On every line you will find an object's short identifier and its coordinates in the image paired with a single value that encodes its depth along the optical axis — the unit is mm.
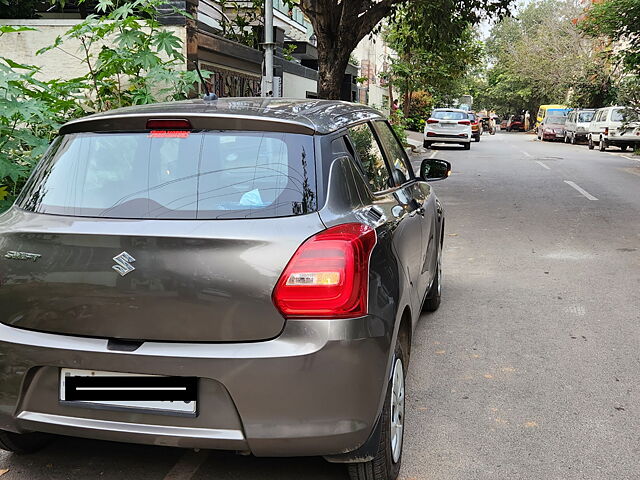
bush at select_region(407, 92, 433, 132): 46928
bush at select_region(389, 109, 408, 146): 25556
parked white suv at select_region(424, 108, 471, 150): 30516
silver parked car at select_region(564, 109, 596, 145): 40062
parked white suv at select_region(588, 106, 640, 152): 31562
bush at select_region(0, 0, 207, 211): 5957
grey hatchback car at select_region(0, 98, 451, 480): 2814
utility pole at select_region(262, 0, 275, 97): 13117
